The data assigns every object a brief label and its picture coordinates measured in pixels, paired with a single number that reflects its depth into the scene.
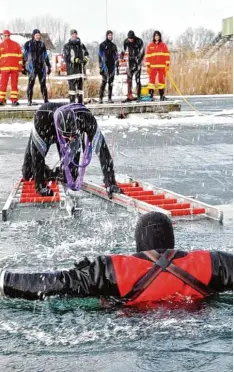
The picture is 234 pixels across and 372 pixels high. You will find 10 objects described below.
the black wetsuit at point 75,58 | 16.61
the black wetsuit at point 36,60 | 16.56
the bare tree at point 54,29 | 63.84
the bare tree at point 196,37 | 48.39
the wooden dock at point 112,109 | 17.80
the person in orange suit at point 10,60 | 17.33
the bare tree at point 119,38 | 65.55
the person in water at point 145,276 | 4.21
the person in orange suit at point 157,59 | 17.95
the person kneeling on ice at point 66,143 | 7.68
